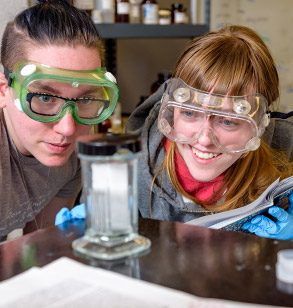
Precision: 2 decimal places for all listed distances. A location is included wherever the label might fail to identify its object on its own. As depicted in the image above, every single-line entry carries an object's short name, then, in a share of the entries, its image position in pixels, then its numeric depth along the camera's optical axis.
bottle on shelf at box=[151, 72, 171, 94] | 2.57
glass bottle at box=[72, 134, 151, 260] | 0.71
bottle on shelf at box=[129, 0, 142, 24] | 2.68
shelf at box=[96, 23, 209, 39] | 2.54
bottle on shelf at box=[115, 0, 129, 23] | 2.61
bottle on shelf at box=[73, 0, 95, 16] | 2.48
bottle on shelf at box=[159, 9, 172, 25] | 2.72
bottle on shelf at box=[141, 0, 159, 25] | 2.65
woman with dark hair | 1.25
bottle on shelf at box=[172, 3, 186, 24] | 2.80
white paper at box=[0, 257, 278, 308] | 0.58
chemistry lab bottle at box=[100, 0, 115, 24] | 2.57
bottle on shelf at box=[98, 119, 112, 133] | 2.60
